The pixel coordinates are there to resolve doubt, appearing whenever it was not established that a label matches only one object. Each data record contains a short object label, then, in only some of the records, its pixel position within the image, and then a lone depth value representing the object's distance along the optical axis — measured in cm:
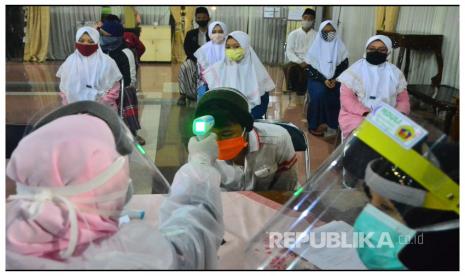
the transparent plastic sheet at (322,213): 71
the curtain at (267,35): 551
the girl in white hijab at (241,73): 303
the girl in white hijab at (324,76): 363
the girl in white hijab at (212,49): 367
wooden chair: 324
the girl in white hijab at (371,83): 260
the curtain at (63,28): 640
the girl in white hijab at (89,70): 257
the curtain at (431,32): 378
